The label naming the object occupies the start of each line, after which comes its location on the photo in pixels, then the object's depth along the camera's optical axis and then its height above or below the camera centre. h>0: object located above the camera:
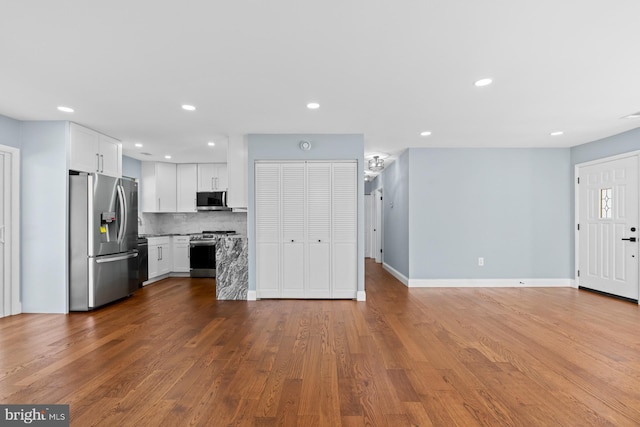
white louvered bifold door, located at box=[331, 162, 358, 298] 4.75 -0.33
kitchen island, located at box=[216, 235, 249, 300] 4.82 -0.76
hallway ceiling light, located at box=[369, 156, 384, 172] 6.47 +1.06
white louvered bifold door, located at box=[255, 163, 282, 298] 4.77 -0.09
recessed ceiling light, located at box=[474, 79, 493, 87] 2.91 +1.21
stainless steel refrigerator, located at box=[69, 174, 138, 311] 4.18 -0.34
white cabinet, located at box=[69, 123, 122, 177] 4.20 +0.89
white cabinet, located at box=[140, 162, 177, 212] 6.75 +0.60
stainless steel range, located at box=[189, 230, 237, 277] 6.49 -0.83
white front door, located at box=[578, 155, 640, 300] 4.61 -0.19
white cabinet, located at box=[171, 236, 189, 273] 6.77 -0.79
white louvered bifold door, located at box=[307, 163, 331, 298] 4.76 -0.33
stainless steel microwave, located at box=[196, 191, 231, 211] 6.80 +0.32
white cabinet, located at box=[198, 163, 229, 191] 6.87 +0.81
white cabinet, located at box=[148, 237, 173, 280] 6.13 -0.82
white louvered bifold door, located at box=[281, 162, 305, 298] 4.76 -0.25
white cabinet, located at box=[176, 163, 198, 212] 6.91 +0.62
